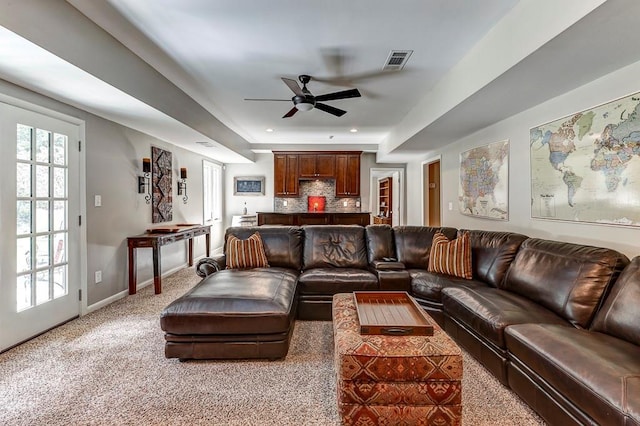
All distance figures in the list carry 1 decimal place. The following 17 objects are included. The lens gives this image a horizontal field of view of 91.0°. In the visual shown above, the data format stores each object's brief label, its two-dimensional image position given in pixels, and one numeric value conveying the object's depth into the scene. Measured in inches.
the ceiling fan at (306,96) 124.9
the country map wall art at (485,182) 147.9
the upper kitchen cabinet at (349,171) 294.7
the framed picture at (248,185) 310.3
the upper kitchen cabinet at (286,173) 295.0
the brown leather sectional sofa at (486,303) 59.5
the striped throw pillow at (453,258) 126.6
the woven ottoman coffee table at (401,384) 64.1
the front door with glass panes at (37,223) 101.9
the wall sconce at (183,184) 217.3
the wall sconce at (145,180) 171.2
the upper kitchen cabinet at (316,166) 293.3
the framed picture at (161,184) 186.5
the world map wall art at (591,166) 88.8
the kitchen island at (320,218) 278.1
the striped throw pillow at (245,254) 135.7
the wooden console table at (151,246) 158.4
